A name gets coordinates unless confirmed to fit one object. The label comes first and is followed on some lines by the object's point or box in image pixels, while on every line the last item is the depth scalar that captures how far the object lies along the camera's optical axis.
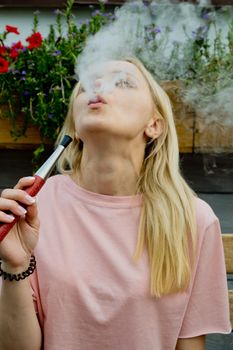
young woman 1.69
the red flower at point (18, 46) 2.64
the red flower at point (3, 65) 2.58
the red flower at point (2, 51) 2.64
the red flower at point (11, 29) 2.66
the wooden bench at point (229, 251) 2.07
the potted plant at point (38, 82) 2.56
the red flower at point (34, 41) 2.63
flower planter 2.68
